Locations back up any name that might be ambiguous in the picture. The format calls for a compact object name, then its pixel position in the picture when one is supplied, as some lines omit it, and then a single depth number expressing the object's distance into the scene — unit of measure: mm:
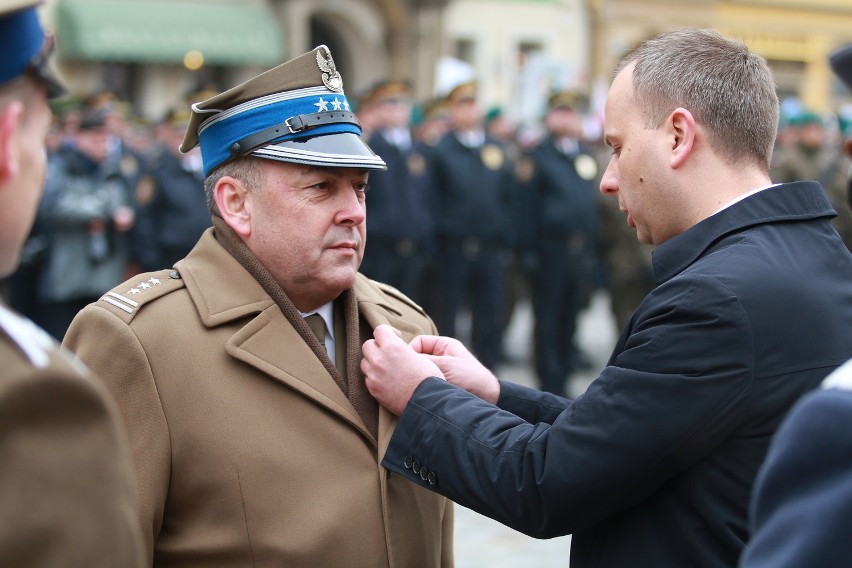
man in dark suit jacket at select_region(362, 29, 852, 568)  2080
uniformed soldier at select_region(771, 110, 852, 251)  11656
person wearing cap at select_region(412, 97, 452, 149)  11417
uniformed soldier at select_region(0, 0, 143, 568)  1351
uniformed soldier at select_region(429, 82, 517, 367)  10102
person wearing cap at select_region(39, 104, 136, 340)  9031
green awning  19188
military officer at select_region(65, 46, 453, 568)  2393
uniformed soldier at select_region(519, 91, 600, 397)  9703
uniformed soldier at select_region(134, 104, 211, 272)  9531
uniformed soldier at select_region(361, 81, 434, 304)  9711
